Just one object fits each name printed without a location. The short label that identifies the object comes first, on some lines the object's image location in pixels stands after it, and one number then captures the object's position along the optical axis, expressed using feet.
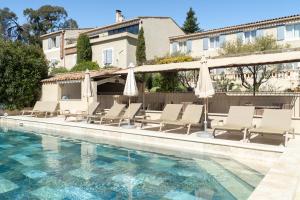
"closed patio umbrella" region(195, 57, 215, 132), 27.61
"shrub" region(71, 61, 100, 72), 77.14
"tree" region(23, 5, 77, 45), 151.01
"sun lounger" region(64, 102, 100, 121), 38.86
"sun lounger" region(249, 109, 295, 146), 23.40
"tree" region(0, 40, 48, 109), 52.33
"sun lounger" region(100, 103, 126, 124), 36.07
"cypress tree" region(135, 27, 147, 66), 81.72
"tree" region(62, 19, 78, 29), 167.47
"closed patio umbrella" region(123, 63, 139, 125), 34.21
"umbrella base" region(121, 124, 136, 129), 33.06
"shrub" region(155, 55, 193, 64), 62.65
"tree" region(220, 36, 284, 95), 58.85
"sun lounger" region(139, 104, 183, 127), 31.96
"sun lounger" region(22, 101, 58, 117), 47.45
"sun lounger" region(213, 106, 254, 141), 25.67
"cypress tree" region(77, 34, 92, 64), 86.11
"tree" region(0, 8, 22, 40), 158.99
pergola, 28.72
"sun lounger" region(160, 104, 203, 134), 29.31
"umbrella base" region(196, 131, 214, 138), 26.64
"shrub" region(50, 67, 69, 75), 78.58
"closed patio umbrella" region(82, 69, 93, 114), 39.61
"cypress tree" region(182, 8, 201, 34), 123.90
